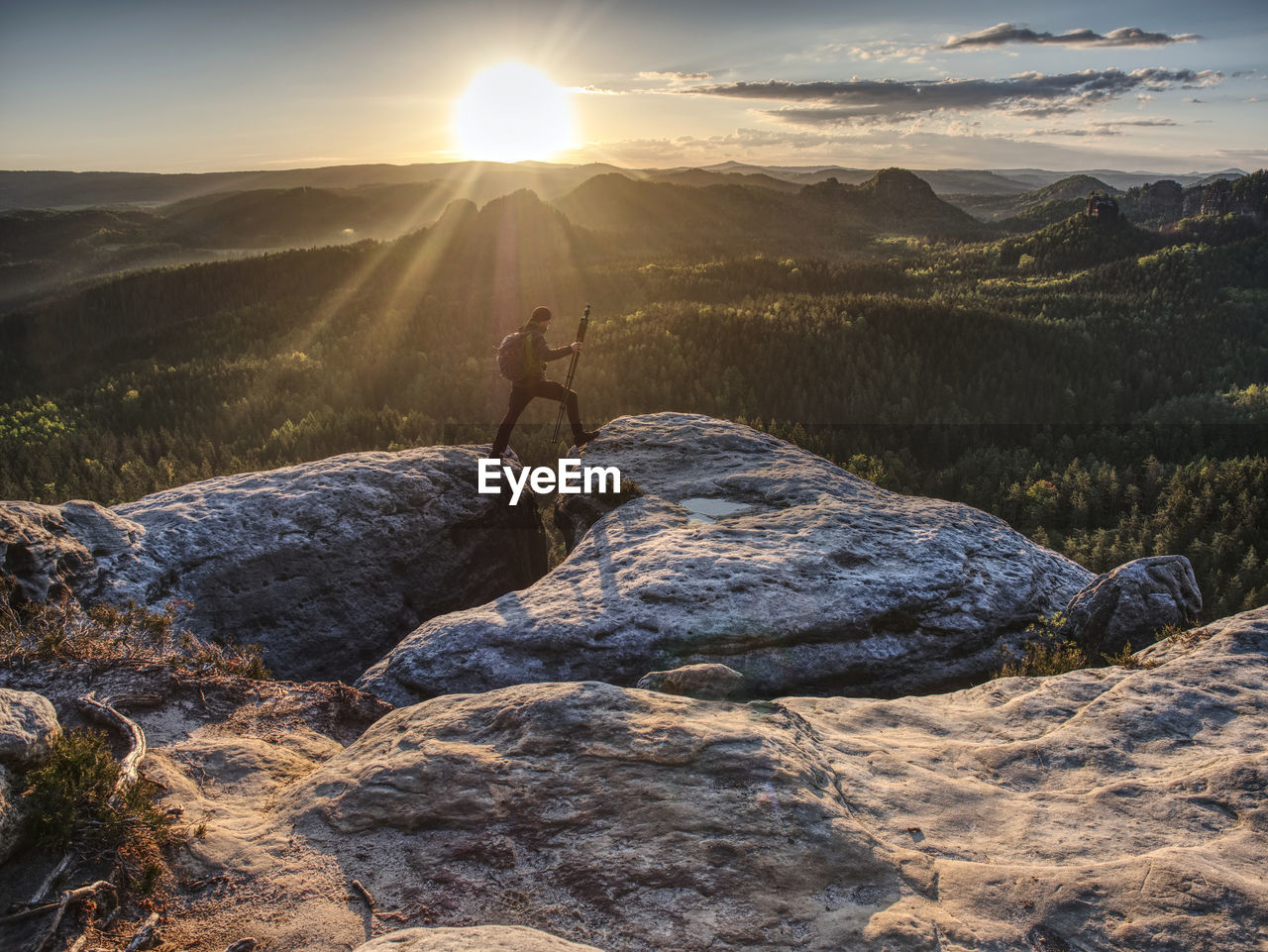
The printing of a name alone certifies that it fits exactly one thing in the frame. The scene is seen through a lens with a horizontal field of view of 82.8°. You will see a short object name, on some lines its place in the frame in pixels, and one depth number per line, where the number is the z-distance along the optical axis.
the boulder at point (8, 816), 3.94
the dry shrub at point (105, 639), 6.49
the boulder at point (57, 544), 7.92
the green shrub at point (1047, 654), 8.10
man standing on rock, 12.73
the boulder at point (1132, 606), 8.56
